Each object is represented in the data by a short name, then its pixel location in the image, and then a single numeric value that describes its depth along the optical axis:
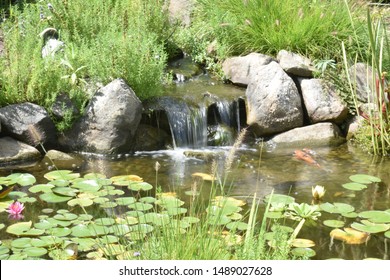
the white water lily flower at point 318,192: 8.48
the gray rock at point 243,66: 12.98
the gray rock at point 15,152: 10.16
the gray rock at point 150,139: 11.30
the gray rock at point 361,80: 12.42
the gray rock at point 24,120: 10.35
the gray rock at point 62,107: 10.71
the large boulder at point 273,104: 12.06
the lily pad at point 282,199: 8.07
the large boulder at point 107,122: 10.66
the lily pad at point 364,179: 9.30
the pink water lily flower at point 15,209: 5.98
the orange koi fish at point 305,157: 7.14
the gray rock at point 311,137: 11.89
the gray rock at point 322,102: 12.23
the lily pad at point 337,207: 7.97
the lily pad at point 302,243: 6.93
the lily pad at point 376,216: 7.66
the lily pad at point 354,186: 8.98
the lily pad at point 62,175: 8.66
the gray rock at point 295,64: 12.60
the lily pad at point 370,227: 7.33
